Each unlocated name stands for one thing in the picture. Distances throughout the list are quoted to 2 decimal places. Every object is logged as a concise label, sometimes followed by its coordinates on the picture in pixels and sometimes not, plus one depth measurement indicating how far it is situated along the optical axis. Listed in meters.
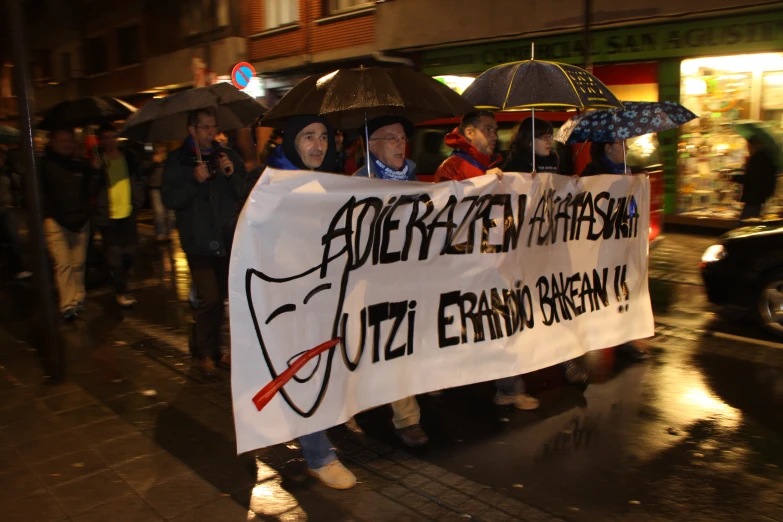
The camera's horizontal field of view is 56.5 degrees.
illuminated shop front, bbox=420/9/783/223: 12.62
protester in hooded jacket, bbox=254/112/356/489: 3.88
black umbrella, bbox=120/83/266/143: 5.66
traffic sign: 15.45
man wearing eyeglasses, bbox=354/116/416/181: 4.35
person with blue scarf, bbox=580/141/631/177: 6.03
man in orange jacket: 4.75
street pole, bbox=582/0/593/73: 12.03
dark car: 6.55
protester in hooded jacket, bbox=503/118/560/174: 5.41
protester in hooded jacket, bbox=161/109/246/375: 5.40
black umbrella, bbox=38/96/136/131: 7.57
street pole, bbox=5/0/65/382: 5.14
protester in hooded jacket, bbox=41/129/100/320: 7.49
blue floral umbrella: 5.78
